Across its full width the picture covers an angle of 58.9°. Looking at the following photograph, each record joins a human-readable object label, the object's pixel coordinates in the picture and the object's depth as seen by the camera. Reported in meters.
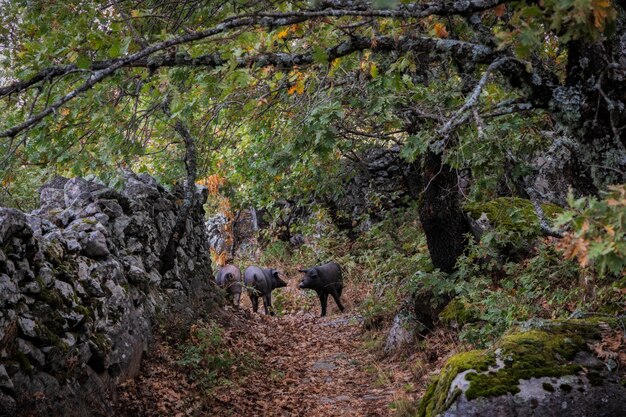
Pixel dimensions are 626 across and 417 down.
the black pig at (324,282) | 14.95
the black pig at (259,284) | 15.39
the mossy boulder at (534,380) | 4.51
